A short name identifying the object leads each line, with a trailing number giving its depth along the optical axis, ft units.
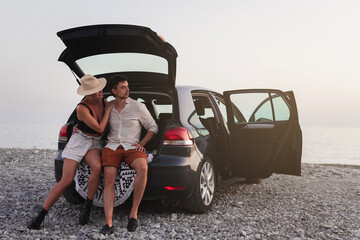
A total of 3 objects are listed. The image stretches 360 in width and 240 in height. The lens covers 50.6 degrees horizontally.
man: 13.55
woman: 13.66
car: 14.11
